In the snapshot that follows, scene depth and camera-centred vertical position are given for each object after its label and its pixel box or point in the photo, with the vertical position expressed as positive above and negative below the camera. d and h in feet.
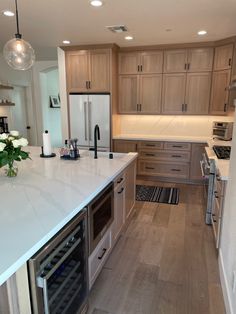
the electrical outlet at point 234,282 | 5.45 -3.90
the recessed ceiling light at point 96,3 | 8.60 +3.93
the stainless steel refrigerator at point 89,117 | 15.81 -0.46
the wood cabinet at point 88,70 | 15.30 +2.61
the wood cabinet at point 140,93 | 15.92 +1.18
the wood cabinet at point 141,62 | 15.49 +3.20
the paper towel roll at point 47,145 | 9.24 -1.43
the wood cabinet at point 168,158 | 15.21 -3.11
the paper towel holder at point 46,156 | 9.59 -1.84
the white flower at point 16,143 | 6.47 -0.90
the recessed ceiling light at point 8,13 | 9.76 +4.01
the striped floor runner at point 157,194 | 13.14 -4.85
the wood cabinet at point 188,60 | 14.63 +3.18
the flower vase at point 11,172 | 6.98 -1.84
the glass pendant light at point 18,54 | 8.05 +1.93
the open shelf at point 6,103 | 18.32 +0.47
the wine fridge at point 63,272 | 3.78 -3.05
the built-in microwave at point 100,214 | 5.94 -2.88
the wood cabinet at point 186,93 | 15.06 +1.16
